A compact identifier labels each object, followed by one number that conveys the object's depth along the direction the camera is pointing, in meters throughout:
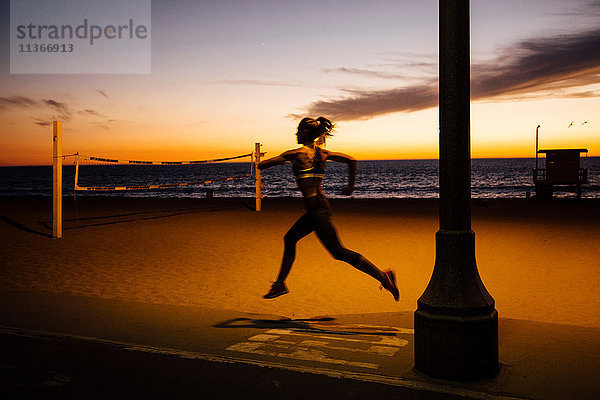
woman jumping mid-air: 5.60
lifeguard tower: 31.67
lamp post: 4.03
